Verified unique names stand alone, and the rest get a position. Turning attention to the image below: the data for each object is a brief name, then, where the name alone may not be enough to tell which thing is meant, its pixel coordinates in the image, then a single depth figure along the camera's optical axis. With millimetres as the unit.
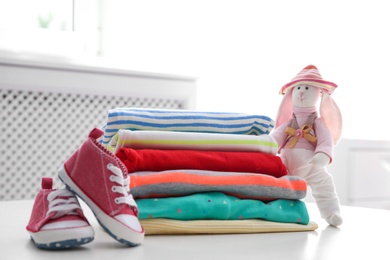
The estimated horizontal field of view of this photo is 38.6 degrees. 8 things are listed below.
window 2092
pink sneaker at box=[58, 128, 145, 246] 781
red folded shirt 912
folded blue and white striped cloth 963
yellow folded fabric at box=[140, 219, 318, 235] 893
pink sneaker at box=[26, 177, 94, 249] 752
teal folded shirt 896
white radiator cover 1754
